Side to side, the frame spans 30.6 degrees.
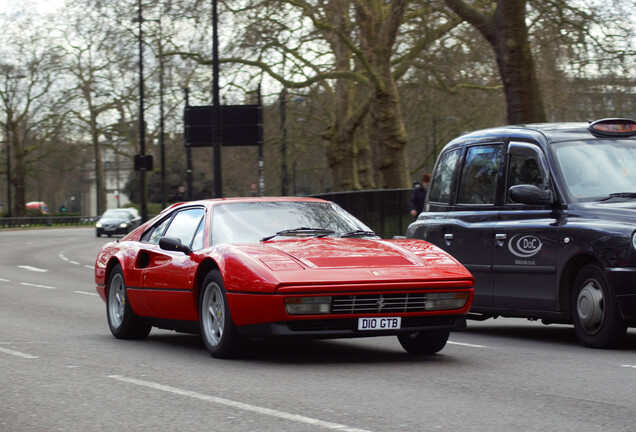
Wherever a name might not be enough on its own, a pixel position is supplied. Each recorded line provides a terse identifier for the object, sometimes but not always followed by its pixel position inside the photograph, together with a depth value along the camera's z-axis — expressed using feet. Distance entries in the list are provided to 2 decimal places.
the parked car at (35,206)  326.36
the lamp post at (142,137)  134.58
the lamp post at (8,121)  247.09
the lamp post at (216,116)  89.25
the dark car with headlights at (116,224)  188.14
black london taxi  31.68
